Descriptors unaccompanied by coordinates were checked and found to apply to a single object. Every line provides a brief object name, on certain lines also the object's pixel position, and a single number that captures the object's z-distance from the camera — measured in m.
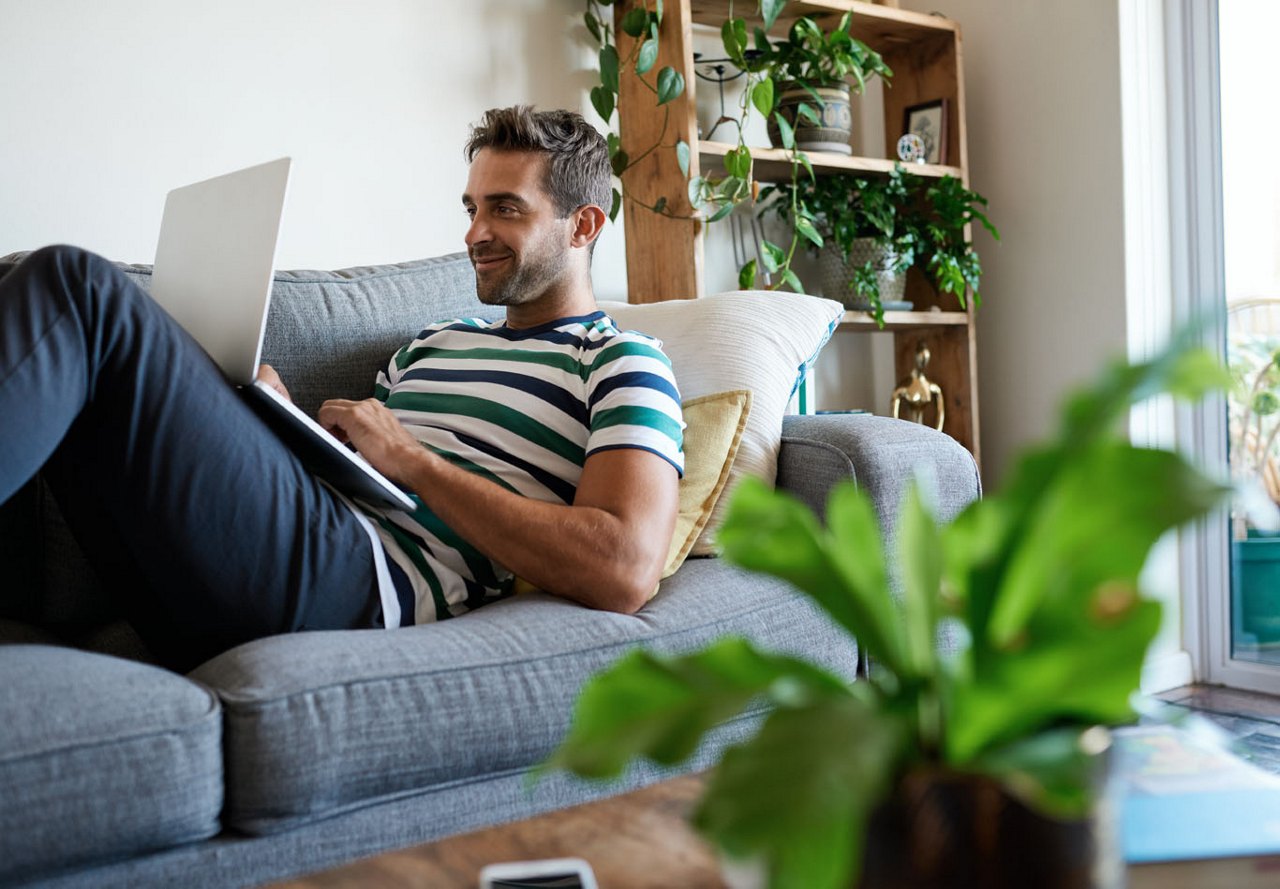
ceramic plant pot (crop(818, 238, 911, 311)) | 2.85
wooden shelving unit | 2.58
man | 1.24
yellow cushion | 1.63
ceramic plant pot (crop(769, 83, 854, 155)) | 2.79
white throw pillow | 1.75
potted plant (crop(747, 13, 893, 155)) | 2.70
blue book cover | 0.74
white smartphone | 0.73
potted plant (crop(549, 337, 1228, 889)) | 0.46
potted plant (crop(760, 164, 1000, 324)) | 2.83
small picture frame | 2.97
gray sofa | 1.02
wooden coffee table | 0.75
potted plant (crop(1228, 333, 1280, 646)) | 2.73
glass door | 2.71
